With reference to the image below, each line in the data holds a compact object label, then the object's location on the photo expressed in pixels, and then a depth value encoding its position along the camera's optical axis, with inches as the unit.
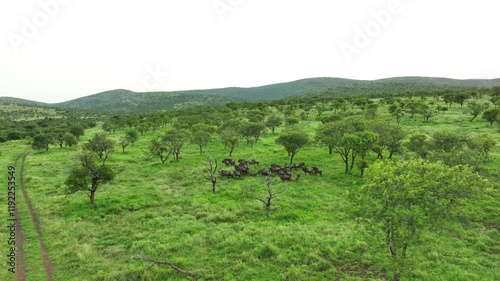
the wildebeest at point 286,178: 1472.7
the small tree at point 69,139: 2637.8
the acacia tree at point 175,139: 2000.1
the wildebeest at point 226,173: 1579.7
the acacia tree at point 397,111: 2970.0
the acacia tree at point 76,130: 3085.6
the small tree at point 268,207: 1055.6
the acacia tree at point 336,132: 1744.1
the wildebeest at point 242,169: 1616.6
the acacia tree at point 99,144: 2137.1
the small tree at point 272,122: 3004.2
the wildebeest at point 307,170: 1586.9
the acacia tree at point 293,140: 1756.9
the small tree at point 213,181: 1331.0
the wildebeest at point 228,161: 1839.0
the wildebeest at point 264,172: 1566.2
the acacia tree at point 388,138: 1705.2
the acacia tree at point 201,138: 2210.9
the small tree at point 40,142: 2549.2
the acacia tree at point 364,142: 1515.7
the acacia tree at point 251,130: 2421.3
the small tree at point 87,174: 1189.7
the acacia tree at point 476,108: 2787.6
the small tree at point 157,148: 1923.0
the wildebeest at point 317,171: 1574.8
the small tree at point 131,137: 2623.0
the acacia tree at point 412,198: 581.6
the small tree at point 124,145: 2402.8
